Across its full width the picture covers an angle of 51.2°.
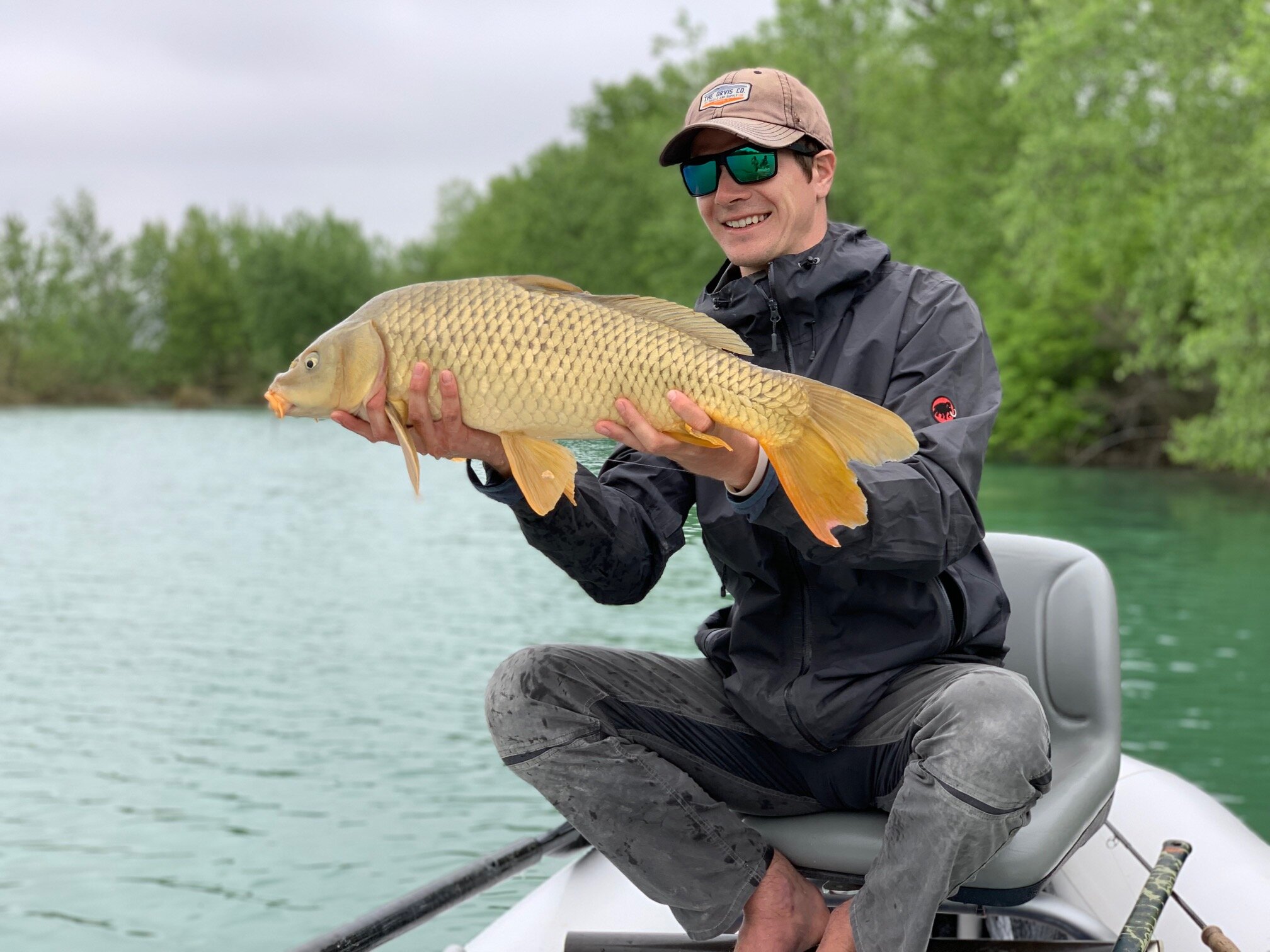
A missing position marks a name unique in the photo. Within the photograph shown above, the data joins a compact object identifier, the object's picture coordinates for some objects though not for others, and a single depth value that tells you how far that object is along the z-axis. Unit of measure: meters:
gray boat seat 2.27
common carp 1.96
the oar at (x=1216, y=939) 2.38
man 2.10
